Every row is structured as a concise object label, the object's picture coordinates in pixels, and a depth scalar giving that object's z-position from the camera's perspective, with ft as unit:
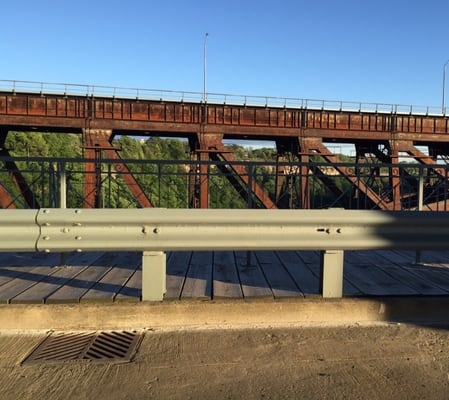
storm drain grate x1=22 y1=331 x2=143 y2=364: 7.69
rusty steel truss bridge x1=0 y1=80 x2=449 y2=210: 75.15
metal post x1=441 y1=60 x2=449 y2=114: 139.54
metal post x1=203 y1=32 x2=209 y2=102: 80.53
